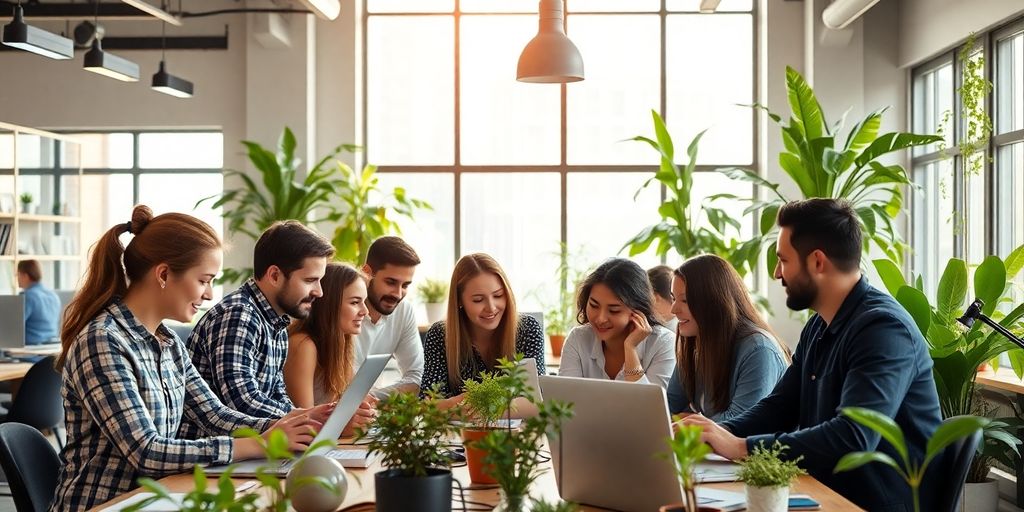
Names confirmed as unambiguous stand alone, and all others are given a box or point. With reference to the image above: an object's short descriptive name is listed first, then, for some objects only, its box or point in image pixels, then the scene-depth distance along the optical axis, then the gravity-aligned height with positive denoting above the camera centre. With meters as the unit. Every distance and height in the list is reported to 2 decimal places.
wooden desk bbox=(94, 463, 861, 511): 2.03 -0.47
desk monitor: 6.25 -0.36
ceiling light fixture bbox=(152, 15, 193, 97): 7.05 +1.22
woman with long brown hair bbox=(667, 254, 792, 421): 3.11 -0.23
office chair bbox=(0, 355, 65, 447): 5.09 -0.68
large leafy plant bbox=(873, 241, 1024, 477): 4.39 -0.31
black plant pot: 1.62 -0.36
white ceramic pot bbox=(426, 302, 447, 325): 7.27 -0.34
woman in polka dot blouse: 3.77 -0.26
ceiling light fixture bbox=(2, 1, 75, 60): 5.69 +1.25
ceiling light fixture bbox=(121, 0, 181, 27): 6.38 +1.62
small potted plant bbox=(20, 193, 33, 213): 8.30 +0.48
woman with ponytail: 2.23 -0.23
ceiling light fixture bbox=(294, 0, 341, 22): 6.67 +1.67
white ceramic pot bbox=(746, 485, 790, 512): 1.76 -0.40
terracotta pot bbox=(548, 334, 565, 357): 7.14 -0.56
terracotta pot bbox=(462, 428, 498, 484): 2.13 -0.42
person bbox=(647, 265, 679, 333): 4.55 -0.12
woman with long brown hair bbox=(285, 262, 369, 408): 3.54 -0.23
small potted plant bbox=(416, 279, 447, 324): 7.27 -0.26
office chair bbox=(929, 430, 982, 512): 2.22 -0.46
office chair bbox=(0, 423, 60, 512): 2.25 -0.45
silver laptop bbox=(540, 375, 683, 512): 1.84 -0.34
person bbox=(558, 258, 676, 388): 3.62 -0.26
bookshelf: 8.20 +0.49
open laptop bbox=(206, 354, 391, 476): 2.32 -0.36
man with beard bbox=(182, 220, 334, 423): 2.96 -0.18
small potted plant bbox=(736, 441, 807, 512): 1.75 -0.37
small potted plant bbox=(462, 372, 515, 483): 2.12 -0.29
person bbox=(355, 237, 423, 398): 4.20 -0.22
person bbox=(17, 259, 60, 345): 7.22 -0.32
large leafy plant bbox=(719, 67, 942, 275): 5.59 +0.55
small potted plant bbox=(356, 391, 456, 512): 1.62 -0.31
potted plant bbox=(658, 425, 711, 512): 1.37 -0.25
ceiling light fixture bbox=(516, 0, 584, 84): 4.47 +0.87
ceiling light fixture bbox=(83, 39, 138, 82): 6.49 +1.27
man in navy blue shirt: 2.34 -0.25
